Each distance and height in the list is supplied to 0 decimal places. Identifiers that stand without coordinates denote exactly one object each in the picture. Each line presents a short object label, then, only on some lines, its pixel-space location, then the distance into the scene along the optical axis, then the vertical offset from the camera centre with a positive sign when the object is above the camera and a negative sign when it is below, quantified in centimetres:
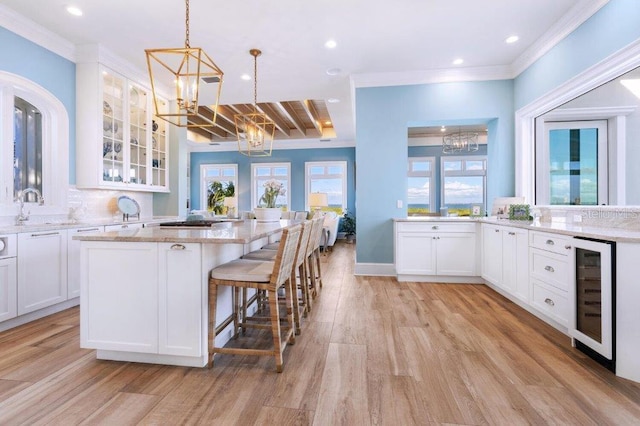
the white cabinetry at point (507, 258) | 303 -50
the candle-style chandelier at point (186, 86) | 203 +193
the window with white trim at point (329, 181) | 940 +87
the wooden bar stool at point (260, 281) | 196 -45
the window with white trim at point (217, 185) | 1002 +80
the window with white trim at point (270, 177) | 964 +102
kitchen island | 197 -54
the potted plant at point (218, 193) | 1002 +54
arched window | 313 +70
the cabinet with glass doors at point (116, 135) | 388 +101
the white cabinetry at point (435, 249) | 411 -50
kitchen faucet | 312 +5
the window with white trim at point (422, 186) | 850 +66
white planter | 317 -4
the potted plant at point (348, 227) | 888 -46
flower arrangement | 327 +18
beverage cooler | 193 -57
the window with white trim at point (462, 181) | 835 +78
